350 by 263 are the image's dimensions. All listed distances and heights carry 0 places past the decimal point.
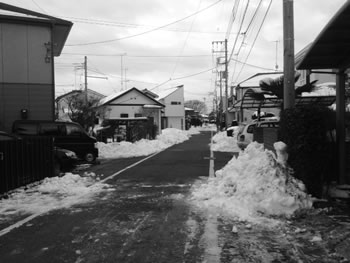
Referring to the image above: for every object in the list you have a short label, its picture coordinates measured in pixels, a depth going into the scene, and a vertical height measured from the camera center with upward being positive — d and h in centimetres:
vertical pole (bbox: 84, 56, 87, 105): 5022 +824
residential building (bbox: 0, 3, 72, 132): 1866 +305
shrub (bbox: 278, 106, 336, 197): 766 -41
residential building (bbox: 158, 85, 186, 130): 6669 +282
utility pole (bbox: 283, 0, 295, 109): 911 +176
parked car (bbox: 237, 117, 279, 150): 1973 -50
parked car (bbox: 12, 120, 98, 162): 1644 -36
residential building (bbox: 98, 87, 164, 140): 4906 +251
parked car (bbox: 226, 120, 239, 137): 3293 -56
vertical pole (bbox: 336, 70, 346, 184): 815 -2
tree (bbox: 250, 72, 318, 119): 1424 +141
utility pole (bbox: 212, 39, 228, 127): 4606 +905
